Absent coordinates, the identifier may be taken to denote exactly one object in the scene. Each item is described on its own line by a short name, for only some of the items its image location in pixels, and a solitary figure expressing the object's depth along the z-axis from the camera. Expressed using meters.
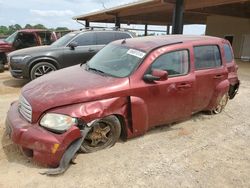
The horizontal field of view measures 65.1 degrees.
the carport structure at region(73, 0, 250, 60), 9.76
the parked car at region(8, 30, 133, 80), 5.87
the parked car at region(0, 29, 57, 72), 8.80
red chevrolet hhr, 2.45
